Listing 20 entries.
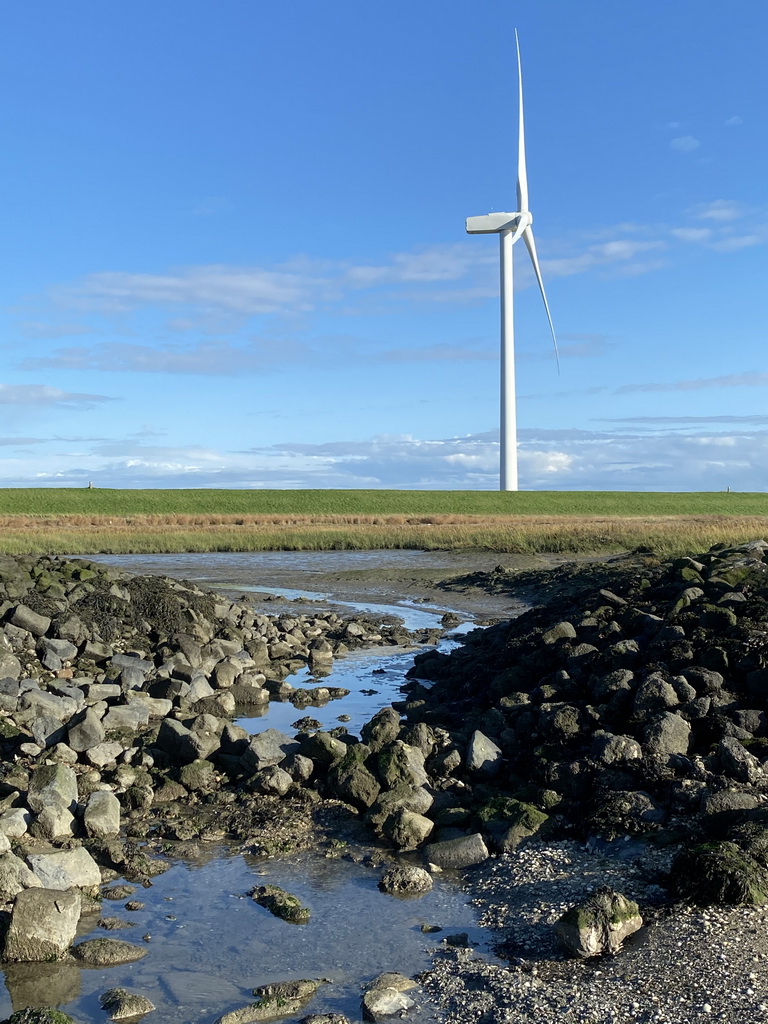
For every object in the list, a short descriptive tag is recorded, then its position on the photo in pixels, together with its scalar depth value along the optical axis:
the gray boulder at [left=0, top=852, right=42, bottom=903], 7.57
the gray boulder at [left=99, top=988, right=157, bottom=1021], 6.13
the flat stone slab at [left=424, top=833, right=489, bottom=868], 8.75
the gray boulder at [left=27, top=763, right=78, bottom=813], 9.59
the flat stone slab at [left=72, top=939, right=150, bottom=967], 6.88
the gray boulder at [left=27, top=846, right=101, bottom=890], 7.82
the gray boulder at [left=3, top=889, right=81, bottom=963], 6.87
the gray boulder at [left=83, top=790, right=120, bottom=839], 9.48
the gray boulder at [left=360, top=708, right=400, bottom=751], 11.45
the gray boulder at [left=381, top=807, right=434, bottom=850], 9.24
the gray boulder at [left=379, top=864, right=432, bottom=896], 8.22
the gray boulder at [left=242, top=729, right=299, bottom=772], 11.05
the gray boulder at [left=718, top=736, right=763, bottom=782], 9.34
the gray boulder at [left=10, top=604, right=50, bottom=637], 18.36
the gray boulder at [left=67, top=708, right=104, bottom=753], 11.86
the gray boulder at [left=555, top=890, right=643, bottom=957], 6.75
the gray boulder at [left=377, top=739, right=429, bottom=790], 10.23
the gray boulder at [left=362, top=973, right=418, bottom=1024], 6.11
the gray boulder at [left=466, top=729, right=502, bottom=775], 10.85
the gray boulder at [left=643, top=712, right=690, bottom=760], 10.04
